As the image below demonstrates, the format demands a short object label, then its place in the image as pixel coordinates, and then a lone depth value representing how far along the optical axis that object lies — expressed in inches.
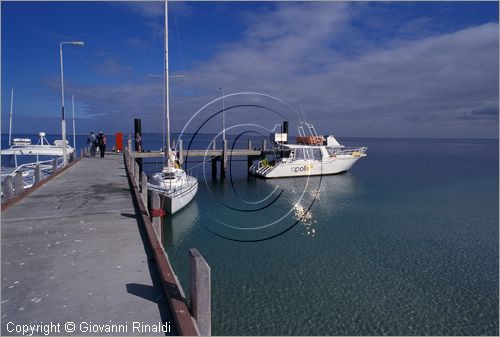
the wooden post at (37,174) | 584.7
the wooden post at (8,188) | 416.2
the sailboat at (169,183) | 730.2
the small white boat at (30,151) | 997.8
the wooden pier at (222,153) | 1242.2
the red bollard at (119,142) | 1250.5
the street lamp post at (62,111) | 841.0
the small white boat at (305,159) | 1362.0
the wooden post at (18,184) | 463.6
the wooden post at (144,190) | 451.9
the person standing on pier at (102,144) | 1044.2
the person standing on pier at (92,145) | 1103.6
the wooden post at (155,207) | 330.2
